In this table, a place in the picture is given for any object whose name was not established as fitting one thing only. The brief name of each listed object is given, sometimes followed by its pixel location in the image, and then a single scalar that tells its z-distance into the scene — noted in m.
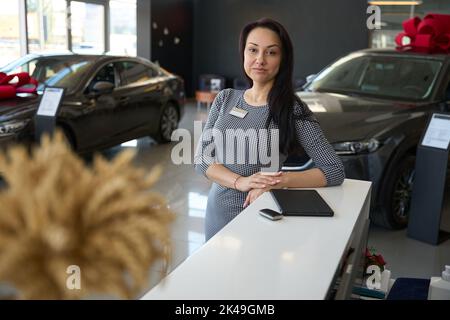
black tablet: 1.59
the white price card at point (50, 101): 4.59
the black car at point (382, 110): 4.05
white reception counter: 1.05
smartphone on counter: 1.54
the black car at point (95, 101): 5.12
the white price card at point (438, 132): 3.95
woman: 2.01
